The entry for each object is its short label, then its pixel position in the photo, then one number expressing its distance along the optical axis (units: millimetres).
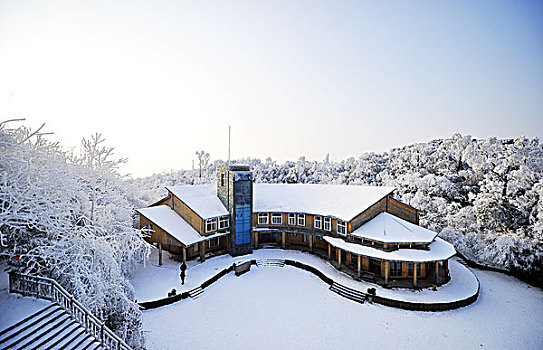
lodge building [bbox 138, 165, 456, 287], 18844
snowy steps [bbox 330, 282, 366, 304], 16625
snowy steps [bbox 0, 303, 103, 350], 7254
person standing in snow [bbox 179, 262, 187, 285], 18016
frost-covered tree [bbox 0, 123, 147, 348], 8891
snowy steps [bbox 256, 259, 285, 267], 22281
